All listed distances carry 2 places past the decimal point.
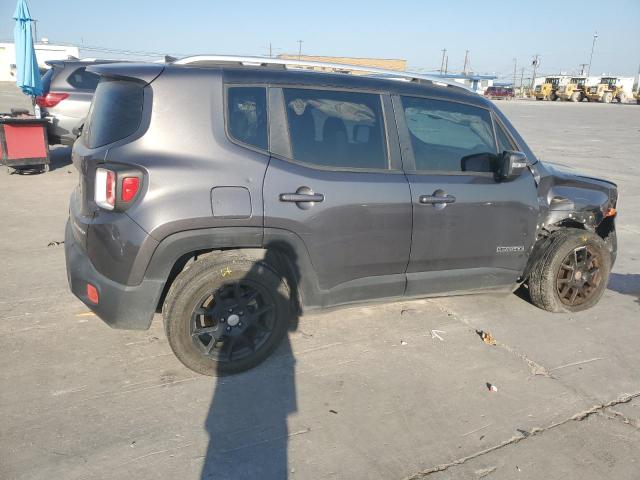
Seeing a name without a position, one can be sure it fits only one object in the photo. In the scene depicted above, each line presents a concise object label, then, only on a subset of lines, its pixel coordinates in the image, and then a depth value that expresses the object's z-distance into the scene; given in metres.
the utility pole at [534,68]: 100.60
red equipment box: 8.54
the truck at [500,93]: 69.88
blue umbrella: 9.77
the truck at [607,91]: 56.31
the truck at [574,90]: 56.81
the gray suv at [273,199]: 2.88
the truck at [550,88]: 59.72
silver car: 9.23
